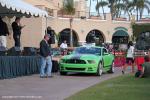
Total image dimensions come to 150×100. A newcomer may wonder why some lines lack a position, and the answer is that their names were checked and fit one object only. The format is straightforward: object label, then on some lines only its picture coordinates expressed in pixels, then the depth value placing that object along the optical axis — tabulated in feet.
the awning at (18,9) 59.62
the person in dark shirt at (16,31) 72.08
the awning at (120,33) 235.40
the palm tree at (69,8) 209.97
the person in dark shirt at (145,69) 63.05
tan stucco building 200.95
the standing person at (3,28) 71.72
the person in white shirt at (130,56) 80.18
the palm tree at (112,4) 296.71
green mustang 71.00
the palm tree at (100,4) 303.58
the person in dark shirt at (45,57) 67.46
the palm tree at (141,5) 303.27
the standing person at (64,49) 115.83
